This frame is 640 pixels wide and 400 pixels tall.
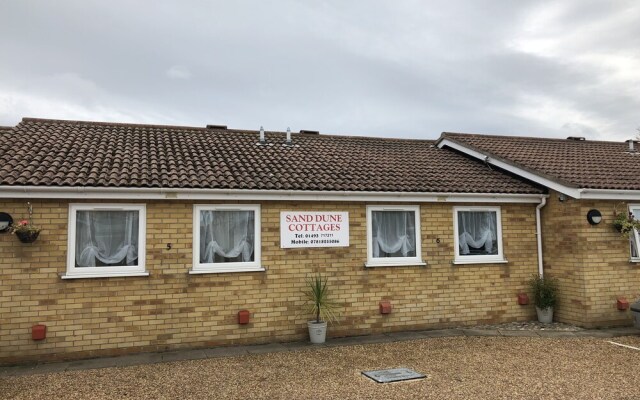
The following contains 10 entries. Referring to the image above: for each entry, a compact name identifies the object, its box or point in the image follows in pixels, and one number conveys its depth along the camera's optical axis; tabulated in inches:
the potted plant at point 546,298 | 416.2
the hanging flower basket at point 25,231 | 295.4
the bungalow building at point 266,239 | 314.5
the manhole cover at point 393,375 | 265.0
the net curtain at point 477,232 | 417.4
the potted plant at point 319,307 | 353.4
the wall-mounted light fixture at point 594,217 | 397.4
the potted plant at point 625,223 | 402.0
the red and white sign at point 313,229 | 365.7
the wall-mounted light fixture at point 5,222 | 299.7
